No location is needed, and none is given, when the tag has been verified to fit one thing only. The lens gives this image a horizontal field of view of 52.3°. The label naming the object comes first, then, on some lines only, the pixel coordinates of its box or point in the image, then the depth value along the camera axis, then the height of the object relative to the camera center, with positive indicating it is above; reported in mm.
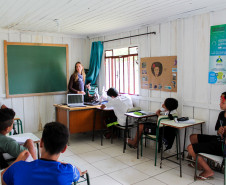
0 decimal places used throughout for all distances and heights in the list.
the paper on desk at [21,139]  2541 -721
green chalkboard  5301 +172
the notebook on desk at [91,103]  5236 -633
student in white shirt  4479 -605
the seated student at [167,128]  3693 -876
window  5000 +128
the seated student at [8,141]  2039 -583
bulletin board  4074 +27
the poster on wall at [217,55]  3324 +271
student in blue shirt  1306 -533
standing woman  5613 -158
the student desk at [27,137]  2643 -735
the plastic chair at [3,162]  2123 -794
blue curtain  5855 +364
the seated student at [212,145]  3020 -958
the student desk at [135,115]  3973 -717
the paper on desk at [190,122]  3435 -712
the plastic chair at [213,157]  2893 -1068
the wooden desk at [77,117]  4810 -906
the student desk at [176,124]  3306 -736
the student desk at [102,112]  4853 -826
